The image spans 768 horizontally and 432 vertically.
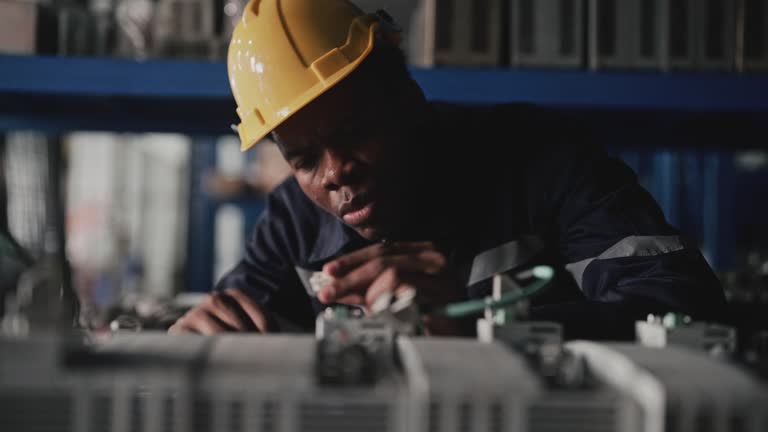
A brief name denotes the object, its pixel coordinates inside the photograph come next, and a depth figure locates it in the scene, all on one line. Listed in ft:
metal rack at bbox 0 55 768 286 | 4.74
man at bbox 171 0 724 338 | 3.34
